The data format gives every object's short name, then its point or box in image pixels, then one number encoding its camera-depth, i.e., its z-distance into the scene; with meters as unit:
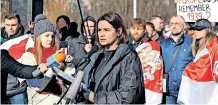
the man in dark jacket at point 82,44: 11.76
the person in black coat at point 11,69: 6.37
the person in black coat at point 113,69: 6.58
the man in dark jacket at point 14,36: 9.38
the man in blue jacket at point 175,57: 12.04
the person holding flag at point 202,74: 11.65
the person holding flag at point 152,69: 12.20
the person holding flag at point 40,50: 9.11
